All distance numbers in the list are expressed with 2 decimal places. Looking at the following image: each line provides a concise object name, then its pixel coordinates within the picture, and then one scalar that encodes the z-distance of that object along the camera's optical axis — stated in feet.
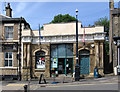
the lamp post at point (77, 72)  47.92
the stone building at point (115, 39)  58.68
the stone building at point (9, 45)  59.67
